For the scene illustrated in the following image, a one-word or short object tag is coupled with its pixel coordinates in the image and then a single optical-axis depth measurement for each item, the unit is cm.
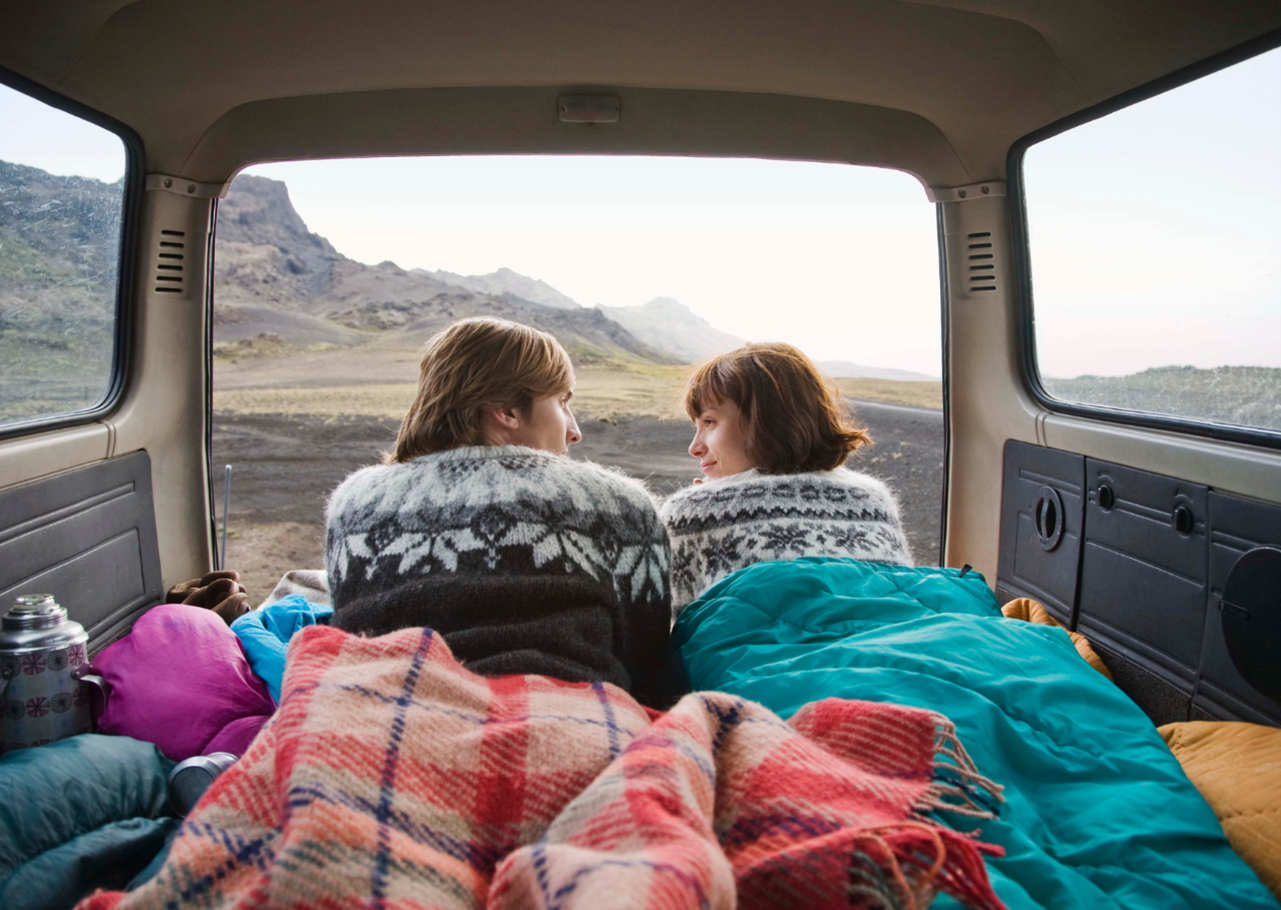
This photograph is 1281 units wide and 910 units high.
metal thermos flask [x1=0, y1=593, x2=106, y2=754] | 179
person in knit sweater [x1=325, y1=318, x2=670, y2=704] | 140
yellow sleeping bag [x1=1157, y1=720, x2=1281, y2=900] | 121
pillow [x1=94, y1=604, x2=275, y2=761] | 193
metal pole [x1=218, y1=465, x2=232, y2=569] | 291
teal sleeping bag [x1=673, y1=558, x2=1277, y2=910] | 108
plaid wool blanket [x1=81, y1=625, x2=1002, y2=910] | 78
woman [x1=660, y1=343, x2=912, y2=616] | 194
